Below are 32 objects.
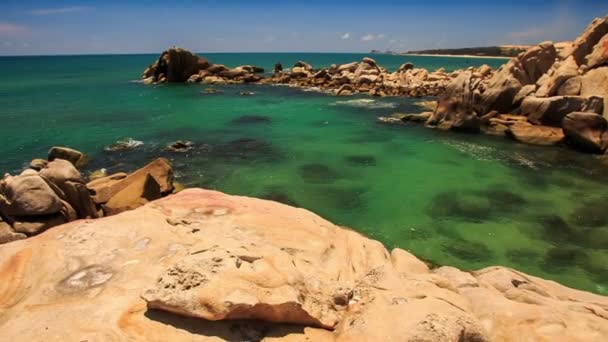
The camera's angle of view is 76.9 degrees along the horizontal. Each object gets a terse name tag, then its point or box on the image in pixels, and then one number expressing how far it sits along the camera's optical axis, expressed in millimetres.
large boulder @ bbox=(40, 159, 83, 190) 12867
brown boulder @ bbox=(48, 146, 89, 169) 19391
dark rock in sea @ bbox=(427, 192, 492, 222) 15277
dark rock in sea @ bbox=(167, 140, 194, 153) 24047
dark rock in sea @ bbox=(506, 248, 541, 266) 12188
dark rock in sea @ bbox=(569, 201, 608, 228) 14629
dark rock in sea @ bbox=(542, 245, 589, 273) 11938
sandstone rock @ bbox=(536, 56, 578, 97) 28895
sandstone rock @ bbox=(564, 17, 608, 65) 33750
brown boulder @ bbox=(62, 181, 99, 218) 12828
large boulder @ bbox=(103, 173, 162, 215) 13789
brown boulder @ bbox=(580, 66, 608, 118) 26062
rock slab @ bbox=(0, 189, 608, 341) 4738
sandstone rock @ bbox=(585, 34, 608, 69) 28945
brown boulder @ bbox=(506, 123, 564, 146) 25672
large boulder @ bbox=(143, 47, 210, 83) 64250
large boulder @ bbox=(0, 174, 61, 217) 11141
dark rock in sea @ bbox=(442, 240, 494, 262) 12328
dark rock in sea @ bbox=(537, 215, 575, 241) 13641
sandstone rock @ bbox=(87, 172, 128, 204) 14758
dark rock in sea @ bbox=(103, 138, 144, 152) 24203
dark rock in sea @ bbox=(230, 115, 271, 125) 33625
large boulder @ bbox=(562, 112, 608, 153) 23547
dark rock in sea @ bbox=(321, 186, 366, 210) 16281
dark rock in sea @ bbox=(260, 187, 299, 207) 16391
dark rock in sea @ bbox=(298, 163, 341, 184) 19281
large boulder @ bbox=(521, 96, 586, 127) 25953
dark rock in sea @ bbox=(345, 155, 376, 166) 22250
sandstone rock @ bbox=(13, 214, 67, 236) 10875
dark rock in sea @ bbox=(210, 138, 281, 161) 23031
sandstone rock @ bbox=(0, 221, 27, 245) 10555
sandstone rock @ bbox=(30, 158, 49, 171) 17234
